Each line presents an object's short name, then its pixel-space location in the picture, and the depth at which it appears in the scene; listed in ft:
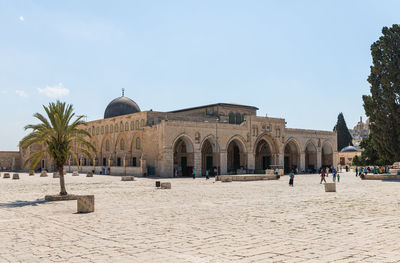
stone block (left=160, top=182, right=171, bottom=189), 76.84
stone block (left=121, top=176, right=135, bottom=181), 105.45
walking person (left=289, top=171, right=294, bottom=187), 85.60
